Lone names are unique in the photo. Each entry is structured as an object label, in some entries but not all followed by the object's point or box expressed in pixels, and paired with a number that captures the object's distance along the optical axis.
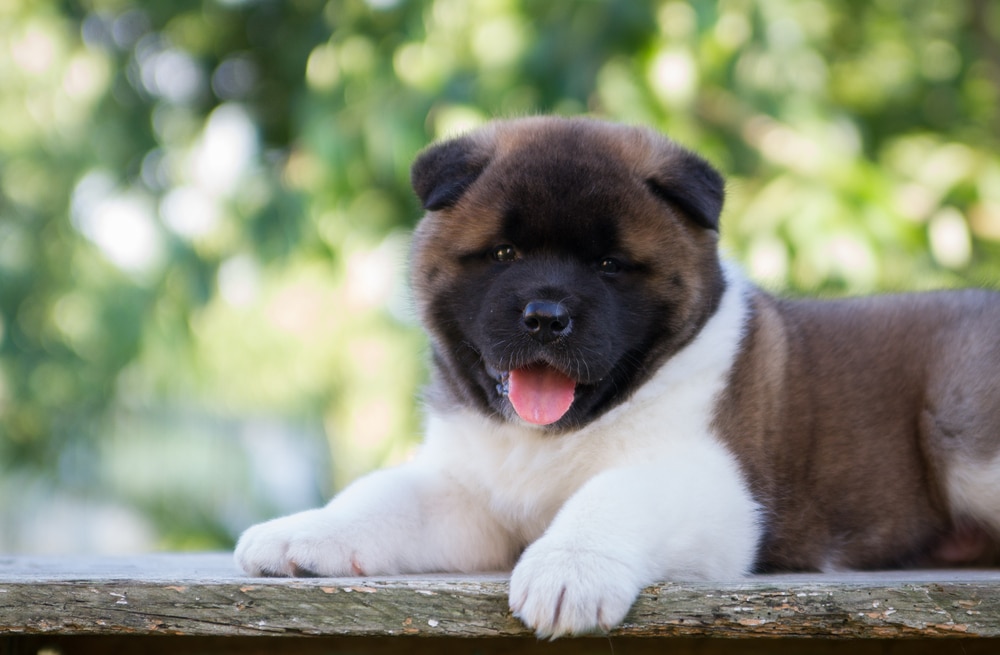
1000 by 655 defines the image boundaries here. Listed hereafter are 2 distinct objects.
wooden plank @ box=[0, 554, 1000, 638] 2.32
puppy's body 2.84
